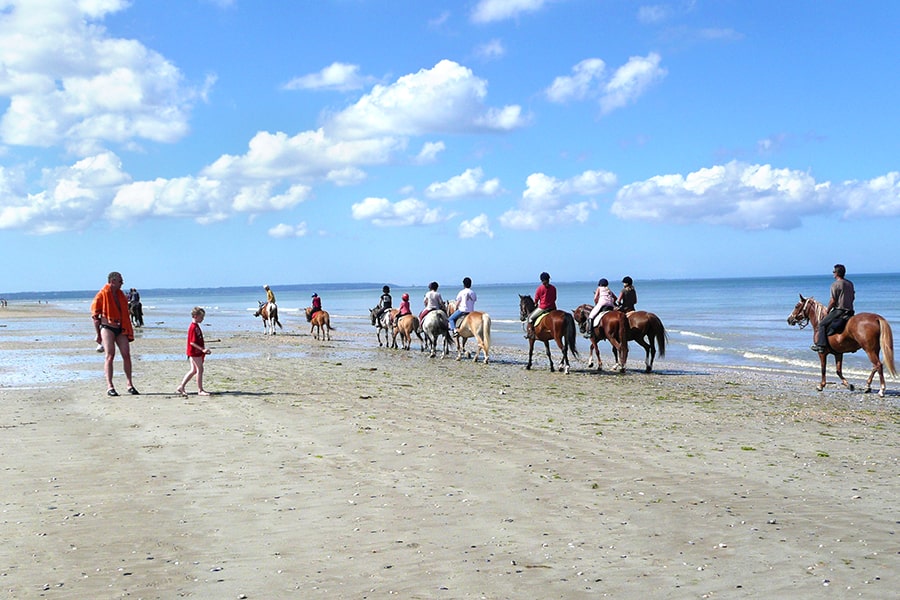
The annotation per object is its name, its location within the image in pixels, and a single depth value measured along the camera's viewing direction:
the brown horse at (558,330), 18.16
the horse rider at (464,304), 21.81
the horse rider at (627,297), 18.66
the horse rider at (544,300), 18.72
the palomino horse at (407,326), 24.77
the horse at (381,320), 26.94
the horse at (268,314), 32.91
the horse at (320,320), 30.07
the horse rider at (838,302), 14.76
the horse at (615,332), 18.27
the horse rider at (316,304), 30.18
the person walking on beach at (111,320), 12.42
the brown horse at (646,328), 18.22
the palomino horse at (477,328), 20.77
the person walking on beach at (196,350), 12.71
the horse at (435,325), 22.83
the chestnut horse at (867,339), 14.20
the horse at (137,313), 39.38
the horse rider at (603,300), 18.72
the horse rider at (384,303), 27.48
